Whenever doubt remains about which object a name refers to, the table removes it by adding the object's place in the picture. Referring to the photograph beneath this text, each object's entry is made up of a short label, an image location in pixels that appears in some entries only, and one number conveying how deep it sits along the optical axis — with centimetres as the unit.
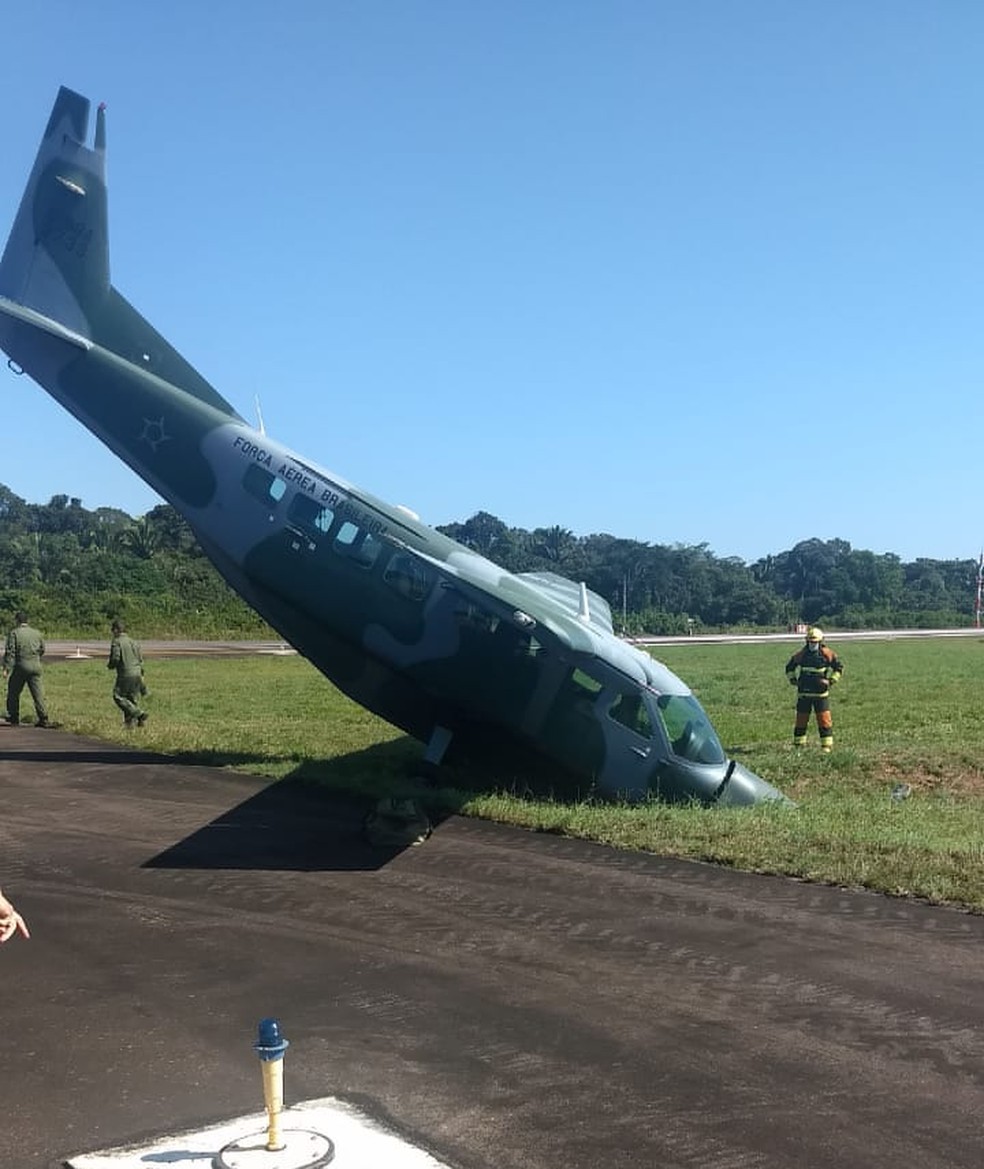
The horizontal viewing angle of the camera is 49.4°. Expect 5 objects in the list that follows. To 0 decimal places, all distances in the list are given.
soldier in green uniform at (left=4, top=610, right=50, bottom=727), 2131
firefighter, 1827
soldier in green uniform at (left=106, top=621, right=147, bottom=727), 1991
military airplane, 1328
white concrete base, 479
